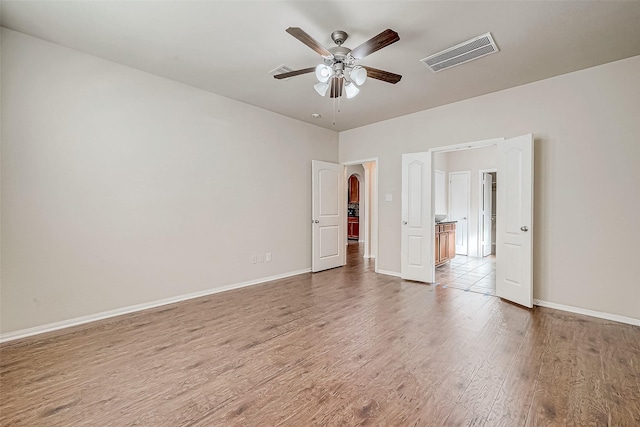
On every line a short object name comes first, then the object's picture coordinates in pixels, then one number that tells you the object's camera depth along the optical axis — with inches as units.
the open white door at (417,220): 180.9
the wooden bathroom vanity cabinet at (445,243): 213.4
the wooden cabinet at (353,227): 389.4
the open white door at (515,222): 135.4
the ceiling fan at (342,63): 84.0
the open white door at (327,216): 212.2
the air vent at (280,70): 126.4
